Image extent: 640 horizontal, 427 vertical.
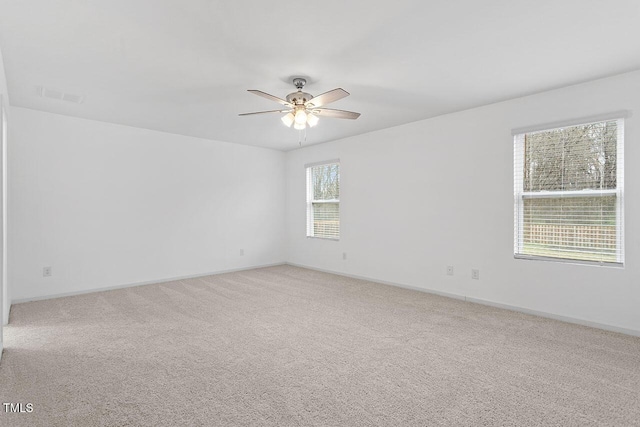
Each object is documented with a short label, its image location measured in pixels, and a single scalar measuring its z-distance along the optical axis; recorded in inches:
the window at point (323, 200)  243.8
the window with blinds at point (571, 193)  129.2
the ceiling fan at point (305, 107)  119.8
